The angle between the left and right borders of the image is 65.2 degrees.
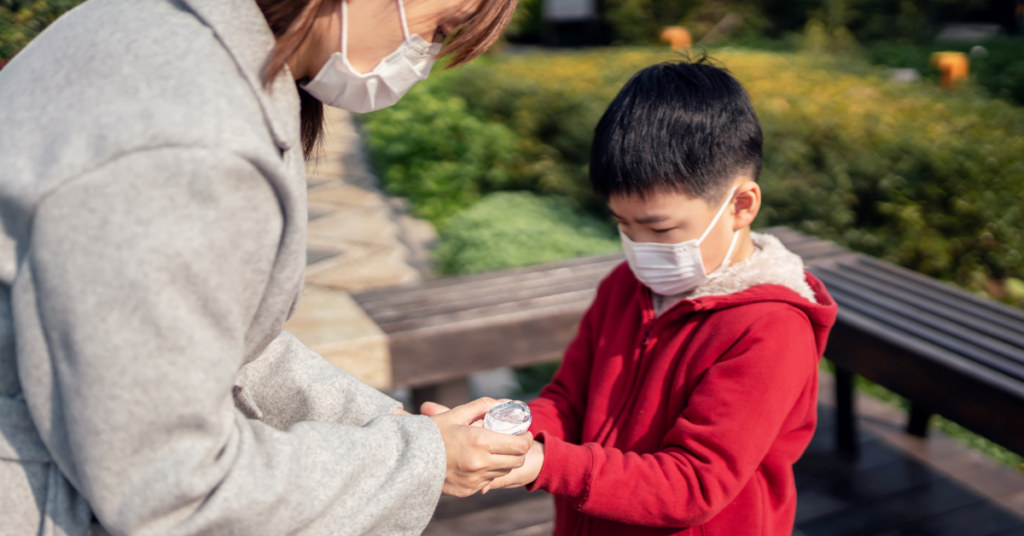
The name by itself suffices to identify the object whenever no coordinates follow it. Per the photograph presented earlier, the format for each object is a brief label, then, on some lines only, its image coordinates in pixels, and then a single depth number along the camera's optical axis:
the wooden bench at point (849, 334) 2.26
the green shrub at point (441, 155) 5.96
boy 1.46
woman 0.83
